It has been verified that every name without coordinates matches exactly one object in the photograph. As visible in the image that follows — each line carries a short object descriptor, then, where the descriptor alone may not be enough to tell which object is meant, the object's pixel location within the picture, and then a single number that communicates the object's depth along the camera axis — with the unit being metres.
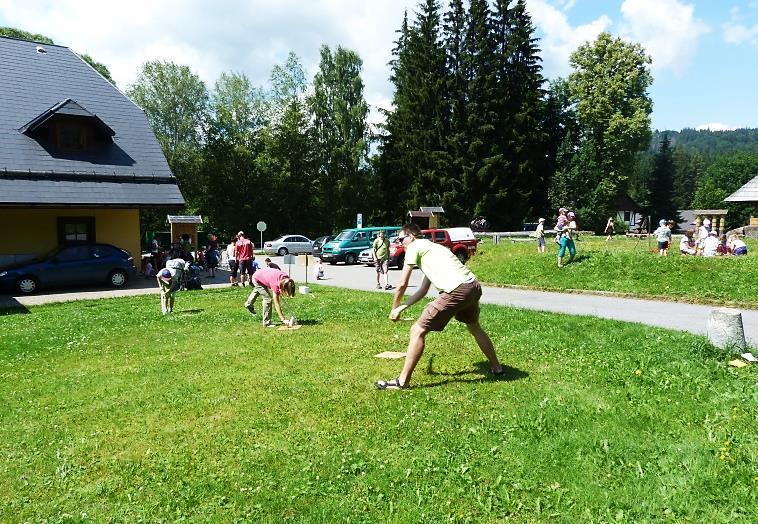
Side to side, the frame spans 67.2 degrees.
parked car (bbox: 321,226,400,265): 31.72
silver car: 39.62
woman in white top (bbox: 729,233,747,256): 19.69
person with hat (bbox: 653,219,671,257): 20.75
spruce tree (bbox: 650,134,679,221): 67.44
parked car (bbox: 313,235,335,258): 35.62
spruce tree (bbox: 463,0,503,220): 45.50
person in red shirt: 19.00
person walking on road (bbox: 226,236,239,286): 20.91
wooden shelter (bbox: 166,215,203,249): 29.89
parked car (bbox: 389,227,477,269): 26.83
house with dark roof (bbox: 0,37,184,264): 20.38
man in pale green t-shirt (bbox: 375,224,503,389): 6.43
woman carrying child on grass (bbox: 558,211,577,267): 18.86
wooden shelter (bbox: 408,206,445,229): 40.47
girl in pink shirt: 10.57
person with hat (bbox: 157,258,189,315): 13.32
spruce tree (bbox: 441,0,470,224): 46.03
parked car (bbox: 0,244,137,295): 18.81
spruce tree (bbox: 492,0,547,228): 47.00
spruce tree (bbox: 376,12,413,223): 49.12
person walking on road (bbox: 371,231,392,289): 19.19
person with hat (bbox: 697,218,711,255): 21.76
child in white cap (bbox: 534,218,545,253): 23.16
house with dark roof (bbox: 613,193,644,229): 78.53
